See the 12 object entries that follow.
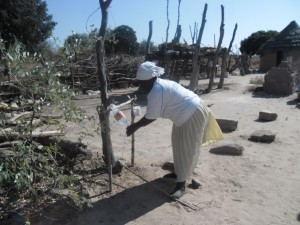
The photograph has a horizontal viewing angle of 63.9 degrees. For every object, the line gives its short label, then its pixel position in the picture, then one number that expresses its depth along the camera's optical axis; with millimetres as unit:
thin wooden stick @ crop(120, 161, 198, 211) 2547
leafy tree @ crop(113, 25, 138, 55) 19222
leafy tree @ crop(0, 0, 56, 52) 11639
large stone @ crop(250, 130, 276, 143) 4215
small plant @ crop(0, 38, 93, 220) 1955
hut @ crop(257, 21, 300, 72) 14264
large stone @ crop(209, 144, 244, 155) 3684
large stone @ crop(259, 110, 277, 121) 5429
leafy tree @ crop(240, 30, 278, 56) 22578
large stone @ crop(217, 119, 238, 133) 4720
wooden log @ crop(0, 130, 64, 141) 2790
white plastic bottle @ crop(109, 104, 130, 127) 2622
